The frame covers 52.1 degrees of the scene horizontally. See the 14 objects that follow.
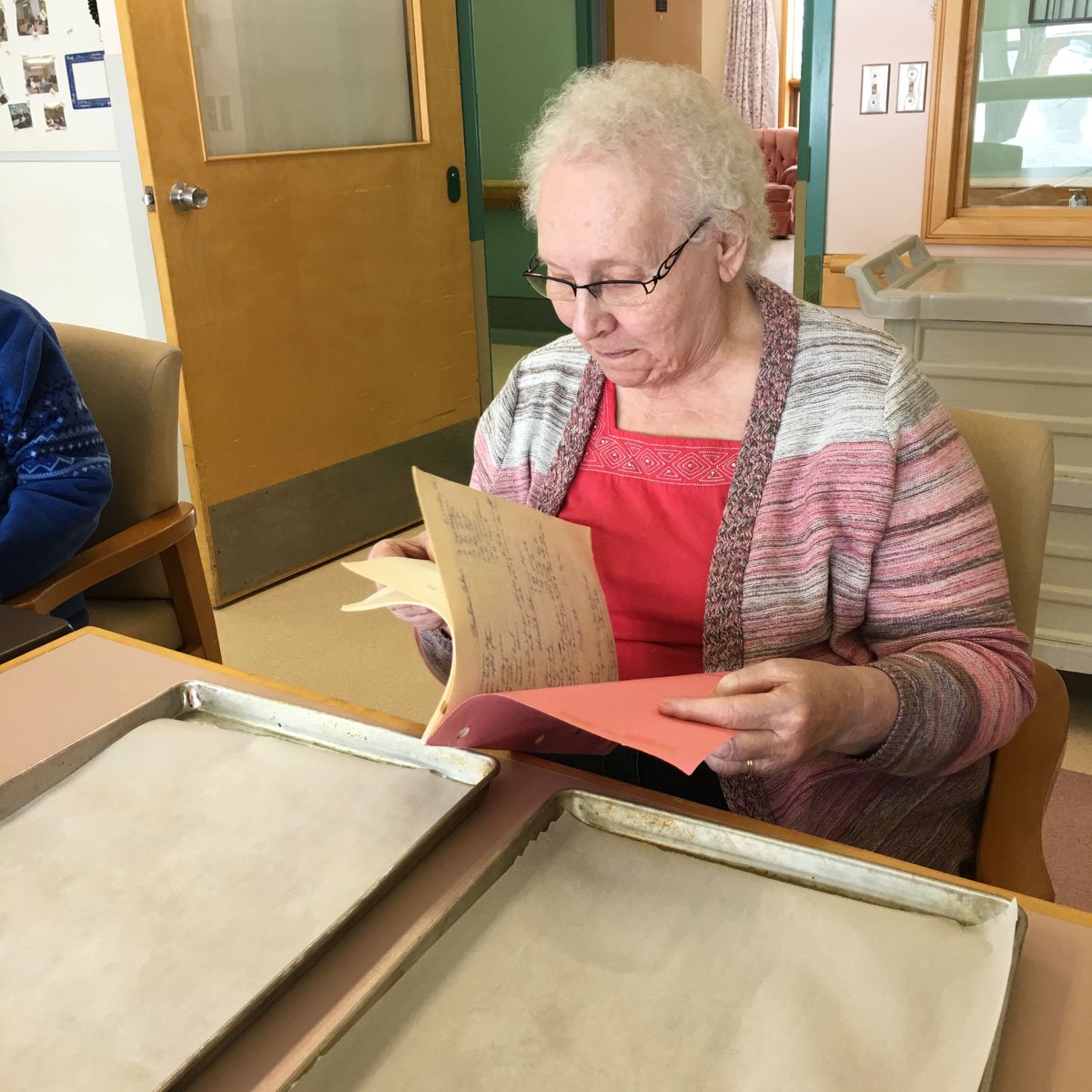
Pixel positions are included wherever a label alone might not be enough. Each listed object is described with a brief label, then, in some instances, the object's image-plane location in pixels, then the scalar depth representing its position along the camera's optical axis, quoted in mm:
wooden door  2785
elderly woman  1087
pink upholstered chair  9617
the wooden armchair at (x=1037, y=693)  1129
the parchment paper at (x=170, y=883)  633
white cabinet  2043
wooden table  612
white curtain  10883
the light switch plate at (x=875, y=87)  2830
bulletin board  2791
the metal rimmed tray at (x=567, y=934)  611
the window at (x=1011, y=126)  2723
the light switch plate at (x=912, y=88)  2791
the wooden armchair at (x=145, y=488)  1854
